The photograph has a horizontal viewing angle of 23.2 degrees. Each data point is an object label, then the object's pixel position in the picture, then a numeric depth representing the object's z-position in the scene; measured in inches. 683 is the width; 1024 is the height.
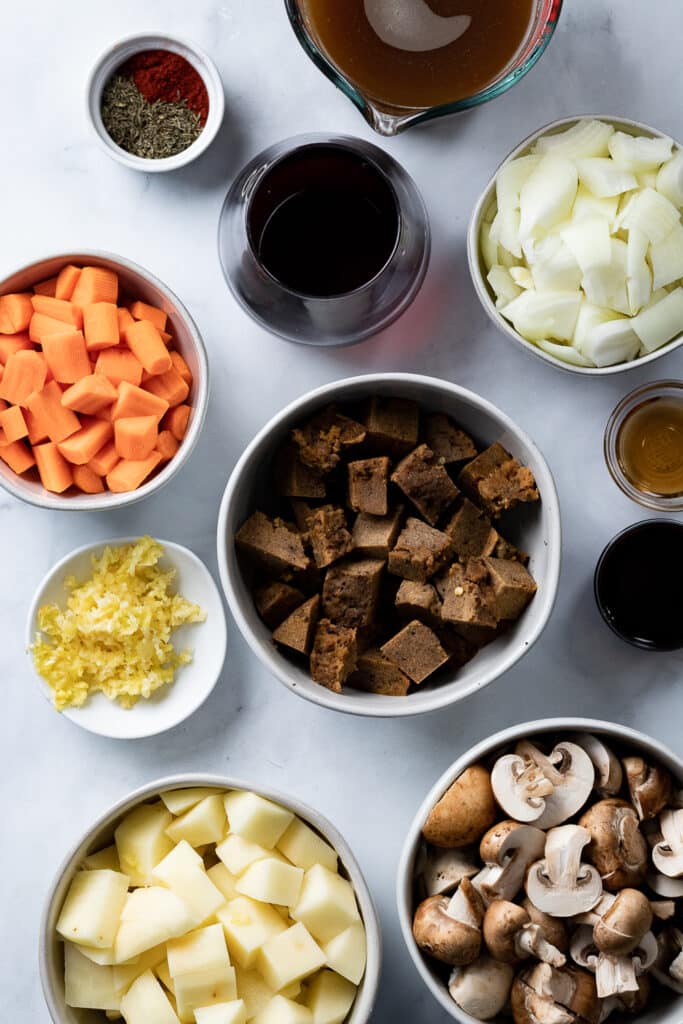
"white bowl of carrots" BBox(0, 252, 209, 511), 28.7
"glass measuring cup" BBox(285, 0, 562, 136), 27.5
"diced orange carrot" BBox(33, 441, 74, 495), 28.9
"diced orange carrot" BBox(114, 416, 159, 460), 28.6
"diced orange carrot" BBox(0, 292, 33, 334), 28.9
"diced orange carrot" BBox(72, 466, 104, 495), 29.2
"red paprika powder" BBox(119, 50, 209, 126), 29.9
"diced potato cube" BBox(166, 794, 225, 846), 28.6
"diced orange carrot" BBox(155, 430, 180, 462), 29.1
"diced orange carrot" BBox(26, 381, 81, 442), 28.8
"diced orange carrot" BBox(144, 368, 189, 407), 29.3
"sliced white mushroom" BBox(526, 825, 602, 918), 27.0
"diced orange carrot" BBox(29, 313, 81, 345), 28.9
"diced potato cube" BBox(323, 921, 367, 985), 28.1
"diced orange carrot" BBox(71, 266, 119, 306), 28.9
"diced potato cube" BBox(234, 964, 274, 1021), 28.4
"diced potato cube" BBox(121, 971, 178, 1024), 27.9
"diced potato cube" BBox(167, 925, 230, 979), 27.8
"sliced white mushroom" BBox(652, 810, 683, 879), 27.3
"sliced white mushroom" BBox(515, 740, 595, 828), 27.6
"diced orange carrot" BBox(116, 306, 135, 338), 29.2
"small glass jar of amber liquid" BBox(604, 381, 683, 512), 30.0
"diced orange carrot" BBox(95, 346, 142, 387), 29.0
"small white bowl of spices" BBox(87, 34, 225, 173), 29.9
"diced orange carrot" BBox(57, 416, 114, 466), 28.8
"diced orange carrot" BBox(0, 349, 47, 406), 28.6
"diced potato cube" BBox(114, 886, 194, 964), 27.8
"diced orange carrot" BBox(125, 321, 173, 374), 28.9
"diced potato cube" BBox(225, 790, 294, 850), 28.2
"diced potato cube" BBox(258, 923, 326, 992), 28.0
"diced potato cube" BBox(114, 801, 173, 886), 28.6
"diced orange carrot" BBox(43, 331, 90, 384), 28.6
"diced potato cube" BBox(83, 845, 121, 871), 28.8
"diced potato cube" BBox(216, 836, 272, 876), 28.5
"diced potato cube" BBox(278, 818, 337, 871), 28.6
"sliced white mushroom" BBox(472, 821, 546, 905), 27.1
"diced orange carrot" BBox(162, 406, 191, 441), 29.3
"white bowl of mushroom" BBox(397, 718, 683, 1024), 27.0
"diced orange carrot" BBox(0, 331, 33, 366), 29.0
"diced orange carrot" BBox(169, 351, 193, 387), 29.5
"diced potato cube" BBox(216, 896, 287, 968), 28.2
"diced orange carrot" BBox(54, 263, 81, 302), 29.1
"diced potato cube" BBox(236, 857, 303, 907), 28.1
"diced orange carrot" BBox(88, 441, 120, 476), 29.1
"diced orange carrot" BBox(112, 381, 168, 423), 28.7
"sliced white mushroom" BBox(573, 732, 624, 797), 27.6
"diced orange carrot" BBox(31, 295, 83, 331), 28.9
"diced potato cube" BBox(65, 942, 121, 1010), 28.1
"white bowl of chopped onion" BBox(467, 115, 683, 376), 28.3
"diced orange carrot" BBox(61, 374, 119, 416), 28.6
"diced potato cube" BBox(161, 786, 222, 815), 28.6
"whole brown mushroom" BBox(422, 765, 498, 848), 27.2
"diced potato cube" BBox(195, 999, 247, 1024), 27.6
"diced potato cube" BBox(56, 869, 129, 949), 27.9
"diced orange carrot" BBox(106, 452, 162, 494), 28.9
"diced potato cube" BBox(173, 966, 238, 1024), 27.8
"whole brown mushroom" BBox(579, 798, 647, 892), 27.1
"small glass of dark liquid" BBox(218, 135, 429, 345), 29.0
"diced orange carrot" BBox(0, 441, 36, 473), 28.9
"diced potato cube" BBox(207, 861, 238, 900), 28.9
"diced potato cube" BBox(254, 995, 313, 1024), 27.9
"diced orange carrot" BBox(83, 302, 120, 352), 28.7
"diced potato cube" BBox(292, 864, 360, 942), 28.1
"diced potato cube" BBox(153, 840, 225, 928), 28.2
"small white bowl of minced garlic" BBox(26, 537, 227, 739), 29.5
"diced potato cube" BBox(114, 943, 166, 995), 28.3
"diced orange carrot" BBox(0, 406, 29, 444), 28.7
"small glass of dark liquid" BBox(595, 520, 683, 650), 29.8
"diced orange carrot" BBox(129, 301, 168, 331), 29.3
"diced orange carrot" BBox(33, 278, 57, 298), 29.4
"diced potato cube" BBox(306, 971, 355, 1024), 28.1
